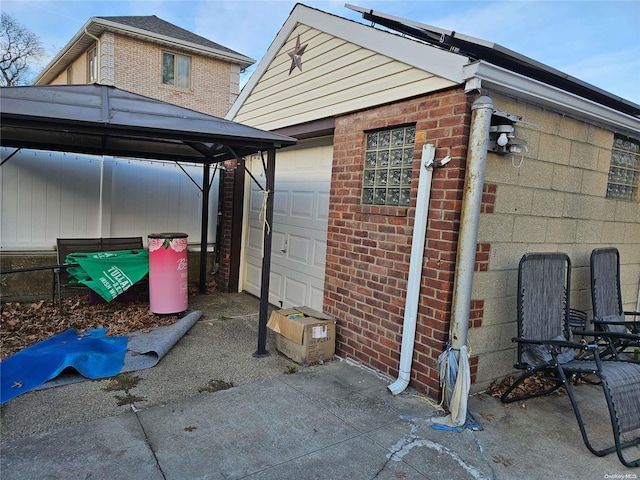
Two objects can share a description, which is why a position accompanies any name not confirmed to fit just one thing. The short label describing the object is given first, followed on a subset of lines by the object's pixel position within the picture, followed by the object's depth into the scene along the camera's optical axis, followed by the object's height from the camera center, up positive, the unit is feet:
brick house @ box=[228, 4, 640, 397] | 10.65 +1.08
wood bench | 17.37 -2.73
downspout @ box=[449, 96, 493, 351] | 9.90 -0.14
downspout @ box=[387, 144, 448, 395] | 10.90 -1.66
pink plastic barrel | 16.48 -3.19
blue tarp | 10.67 -5.10
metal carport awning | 10.19 +1.88
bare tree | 73.87 +24.39
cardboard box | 13.07 -4.37
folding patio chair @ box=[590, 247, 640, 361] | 13.20 -2.36
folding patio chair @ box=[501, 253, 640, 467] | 8.86 -3.38
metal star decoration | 16.46 +5.94
